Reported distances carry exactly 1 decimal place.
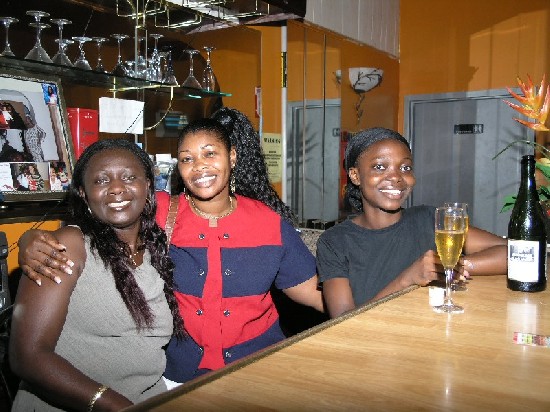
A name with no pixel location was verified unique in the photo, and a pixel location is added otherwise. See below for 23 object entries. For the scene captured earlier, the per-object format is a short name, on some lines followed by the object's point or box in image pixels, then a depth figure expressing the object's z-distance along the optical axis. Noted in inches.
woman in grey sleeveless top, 49.0
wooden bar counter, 26.7
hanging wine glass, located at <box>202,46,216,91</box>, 118.1
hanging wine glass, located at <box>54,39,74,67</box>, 92.9
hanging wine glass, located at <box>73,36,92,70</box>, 94.1
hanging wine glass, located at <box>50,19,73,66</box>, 91.4
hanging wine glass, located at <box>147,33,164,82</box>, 106.3
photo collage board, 85.6
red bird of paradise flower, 62.9
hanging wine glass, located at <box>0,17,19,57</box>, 83.0
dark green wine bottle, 53.8
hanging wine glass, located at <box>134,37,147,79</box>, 103.4
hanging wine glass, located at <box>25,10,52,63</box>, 87.4
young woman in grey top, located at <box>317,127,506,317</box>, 66.4
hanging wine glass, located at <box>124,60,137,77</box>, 102.4
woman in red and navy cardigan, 63.9
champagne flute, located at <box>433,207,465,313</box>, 51.4
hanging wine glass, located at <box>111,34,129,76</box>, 99.1
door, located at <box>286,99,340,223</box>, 169.5
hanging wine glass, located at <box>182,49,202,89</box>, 113.8
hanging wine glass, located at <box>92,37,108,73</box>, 99.1
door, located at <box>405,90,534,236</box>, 203.8
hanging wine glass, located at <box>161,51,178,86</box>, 109.2
